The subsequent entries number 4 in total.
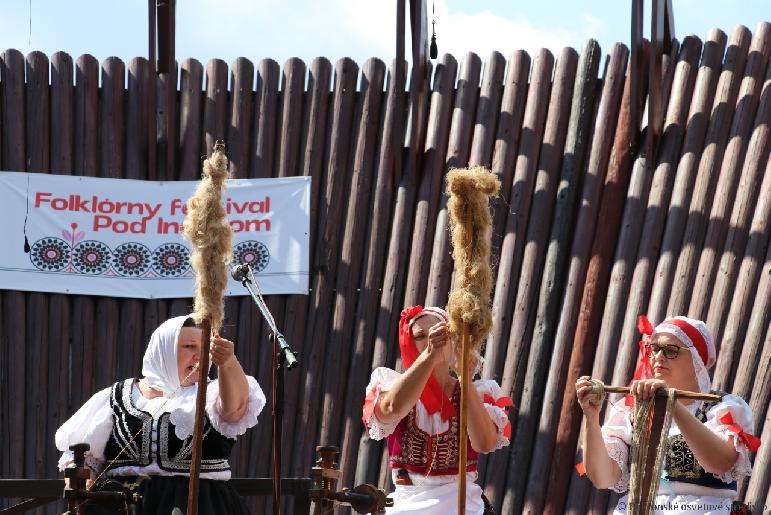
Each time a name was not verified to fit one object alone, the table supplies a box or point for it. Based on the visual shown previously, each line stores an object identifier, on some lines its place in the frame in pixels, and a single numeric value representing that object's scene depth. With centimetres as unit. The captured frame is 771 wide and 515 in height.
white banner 1421
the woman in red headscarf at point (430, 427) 818
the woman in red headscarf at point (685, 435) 782
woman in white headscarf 829
